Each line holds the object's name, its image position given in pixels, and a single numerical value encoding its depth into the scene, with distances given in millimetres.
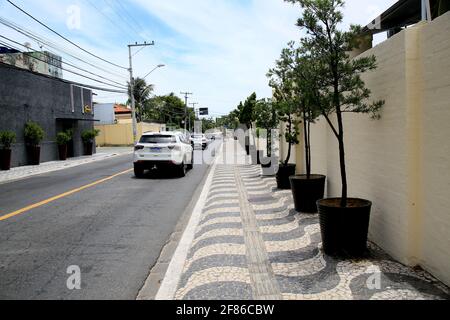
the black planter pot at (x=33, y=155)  22688
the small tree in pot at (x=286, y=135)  10656
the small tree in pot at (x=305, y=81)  5641
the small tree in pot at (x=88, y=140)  30711
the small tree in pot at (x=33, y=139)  22344
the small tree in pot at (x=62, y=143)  26016
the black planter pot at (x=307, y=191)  8055
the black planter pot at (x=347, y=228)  5195
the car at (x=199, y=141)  39862
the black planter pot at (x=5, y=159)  19766
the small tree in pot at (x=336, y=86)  5227
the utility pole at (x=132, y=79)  37734
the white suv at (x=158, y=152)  15305
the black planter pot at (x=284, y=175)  11508
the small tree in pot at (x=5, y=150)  19734
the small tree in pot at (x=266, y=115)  14173
